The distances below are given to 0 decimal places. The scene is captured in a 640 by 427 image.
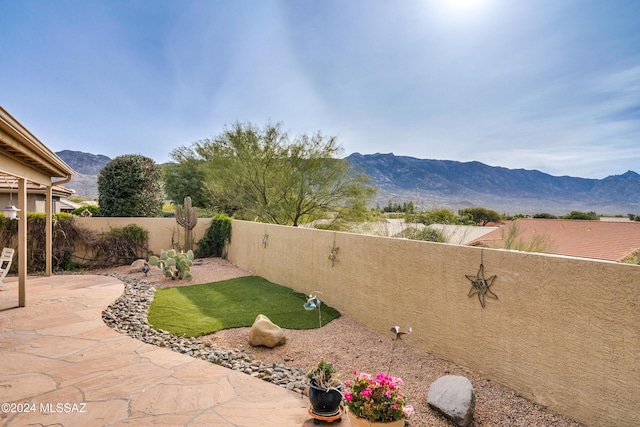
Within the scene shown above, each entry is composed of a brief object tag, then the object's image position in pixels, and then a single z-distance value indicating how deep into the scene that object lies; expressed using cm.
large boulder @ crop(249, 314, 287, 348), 527
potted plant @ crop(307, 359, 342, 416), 304
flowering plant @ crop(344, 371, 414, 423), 271
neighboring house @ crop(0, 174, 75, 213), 1130
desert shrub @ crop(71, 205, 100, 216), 1545
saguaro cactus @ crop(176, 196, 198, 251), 1307
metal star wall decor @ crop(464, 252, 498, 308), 412
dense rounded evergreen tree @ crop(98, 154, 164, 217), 1411
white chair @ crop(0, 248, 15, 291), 709
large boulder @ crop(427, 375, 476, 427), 321
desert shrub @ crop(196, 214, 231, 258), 1354
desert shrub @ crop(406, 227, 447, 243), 705
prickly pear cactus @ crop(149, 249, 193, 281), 944
